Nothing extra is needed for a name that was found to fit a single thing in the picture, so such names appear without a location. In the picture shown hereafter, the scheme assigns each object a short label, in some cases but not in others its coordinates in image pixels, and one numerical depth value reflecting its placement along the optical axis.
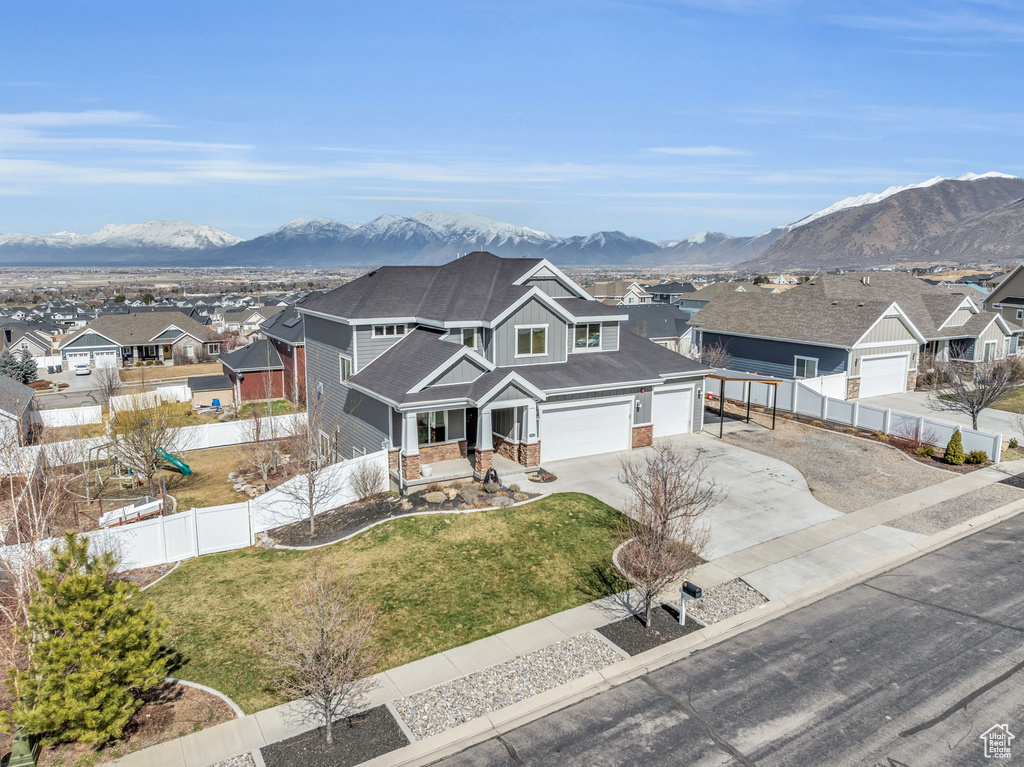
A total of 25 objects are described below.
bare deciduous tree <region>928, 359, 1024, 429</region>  29.31
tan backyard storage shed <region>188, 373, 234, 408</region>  42.38
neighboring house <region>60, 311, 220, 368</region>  68.19
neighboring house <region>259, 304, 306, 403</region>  38.28
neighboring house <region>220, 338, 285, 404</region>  41.28
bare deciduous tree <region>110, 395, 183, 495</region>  24.55
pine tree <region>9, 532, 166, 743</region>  10.10
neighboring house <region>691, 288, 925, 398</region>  37.16
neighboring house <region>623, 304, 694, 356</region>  56.34
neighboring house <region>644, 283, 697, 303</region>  98.38
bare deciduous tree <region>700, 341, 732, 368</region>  42.28
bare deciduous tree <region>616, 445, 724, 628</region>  14.34
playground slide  27.81
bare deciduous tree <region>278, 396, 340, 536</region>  20.28
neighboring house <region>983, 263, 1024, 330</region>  56.91
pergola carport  30.11
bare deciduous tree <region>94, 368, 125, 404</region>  40.93
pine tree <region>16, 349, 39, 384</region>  57.28
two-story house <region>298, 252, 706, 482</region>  24.75
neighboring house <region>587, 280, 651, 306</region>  108.16
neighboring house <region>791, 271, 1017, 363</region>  42.81
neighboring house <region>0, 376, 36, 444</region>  28.16
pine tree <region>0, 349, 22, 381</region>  55.66
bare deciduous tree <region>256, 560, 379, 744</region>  10.83
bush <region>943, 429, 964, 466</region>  26.06
